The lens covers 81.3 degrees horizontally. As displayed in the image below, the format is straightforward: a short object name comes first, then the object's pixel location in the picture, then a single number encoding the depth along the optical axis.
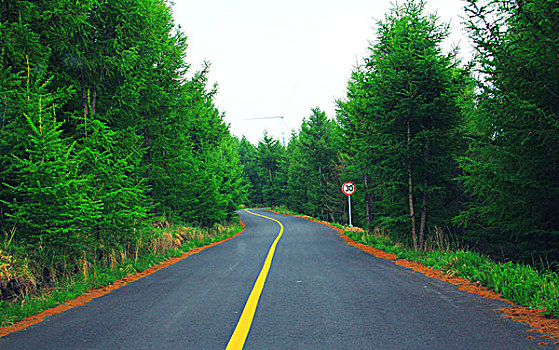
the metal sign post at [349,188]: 20.69
